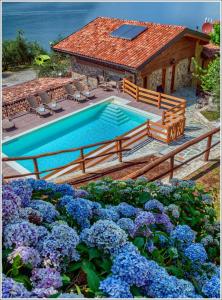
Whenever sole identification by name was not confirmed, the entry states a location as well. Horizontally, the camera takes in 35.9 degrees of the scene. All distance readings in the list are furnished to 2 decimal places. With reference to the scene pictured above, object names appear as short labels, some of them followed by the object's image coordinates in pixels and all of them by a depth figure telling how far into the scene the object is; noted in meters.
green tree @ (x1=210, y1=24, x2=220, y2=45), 20.69
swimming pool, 15.02
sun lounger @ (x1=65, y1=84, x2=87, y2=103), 19.47
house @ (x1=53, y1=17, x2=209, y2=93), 19.70
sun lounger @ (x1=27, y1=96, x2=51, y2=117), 17.90
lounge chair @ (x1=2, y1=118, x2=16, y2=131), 16.48
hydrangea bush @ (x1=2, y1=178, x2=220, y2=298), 2.32
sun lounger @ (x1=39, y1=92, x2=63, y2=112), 18.58
